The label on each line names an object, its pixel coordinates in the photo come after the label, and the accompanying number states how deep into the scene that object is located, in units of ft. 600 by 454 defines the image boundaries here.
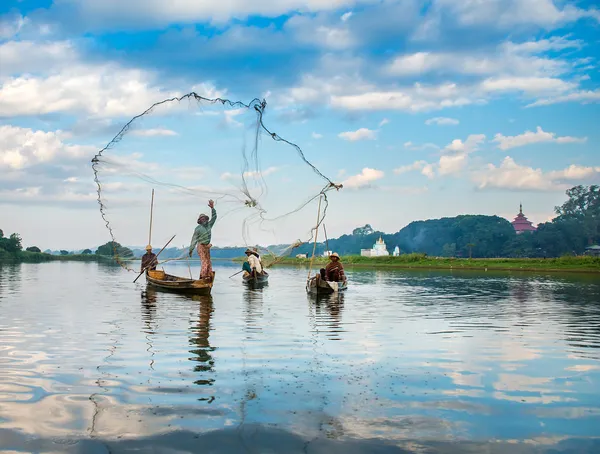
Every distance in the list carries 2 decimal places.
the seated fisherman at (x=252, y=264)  110.07
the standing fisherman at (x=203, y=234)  83.35
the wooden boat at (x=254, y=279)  111.65
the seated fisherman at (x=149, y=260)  104.83
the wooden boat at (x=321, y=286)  91.81
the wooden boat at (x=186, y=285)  86.84
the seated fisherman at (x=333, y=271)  97.25
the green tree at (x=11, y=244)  341.74
